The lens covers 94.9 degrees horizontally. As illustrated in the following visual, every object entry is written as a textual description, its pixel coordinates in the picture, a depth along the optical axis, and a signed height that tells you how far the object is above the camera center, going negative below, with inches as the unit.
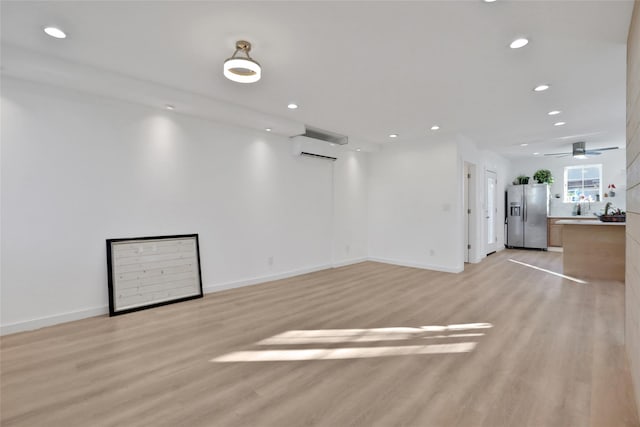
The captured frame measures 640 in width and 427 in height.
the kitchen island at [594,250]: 206.4 -33.3
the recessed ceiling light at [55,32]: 97.8 +60.7
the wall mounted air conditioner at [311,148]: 213.3 +45.4
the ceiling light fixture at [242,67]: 100.3 +49.5
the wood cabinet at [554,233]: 335.6 -32.2
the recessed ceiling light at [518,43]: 101.0 +56.8
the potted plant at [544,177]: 340.2 +32.7
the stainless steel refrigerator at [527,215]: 334.3 -11.5
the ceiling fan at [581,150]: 267.1 +50.8
